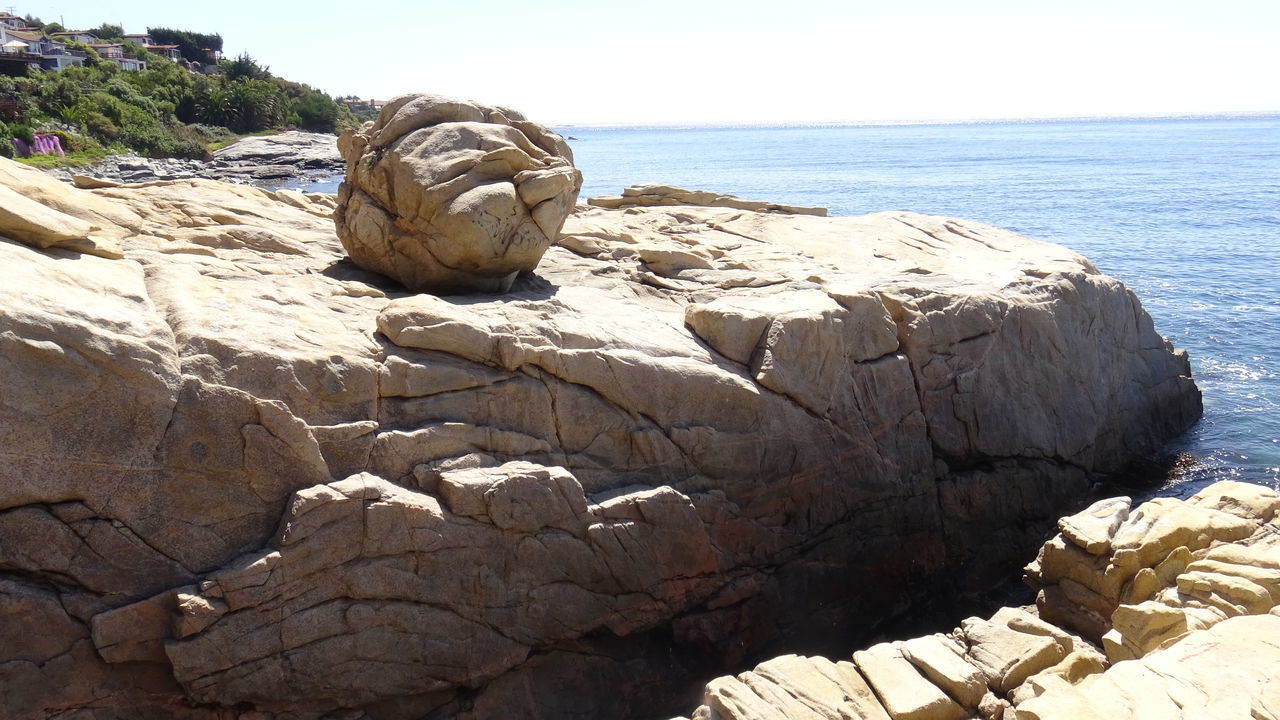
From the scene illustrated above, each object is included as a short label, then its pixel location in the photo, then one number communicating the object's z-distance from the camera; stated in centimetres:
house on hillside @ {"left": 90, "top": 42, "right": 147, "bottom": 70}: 10519
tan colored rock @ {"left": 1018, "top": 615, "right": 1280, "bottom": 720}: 786
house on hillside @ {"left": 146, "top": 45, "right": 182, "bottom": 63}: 12638
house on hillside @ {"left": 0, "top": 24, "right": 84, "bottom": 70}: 8086
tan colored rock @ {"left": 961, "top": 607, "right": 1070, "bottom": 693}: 968
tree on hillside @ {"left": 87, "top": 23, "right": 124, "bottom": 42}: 14150
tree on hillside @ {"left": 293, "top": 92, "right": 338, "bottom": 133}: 9625
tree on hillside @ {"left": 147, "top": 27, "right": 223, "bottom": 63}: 13612
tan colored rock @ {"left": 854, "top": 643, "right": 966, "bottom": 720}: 915
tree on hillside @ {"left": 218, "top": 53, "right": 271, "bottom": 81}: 10062
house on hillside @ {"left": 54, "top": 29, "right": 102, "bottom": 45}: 12525
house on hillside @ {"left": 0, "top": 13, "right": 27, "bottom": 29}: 12494
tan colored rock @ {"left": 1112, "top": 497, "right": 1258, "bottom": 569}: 1130
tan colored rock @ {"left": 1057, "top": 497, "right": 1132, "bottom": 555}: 1188
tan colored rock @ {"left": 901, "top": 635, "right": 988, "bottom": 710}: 945
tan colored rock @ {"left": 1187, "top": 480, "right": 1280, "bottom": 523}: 1178
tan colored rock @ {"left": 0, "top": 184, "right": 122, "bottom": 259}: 1094
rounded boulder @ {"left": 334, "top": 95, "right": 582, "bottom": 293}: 1401
